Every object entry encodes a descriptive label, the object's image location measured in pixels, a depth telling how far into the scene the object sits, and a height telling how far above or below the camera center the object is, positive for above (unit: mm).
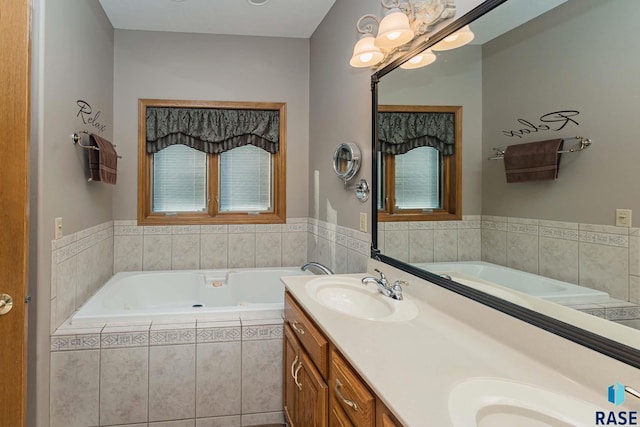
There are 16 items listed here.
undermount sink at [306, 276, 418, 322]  1533 -378
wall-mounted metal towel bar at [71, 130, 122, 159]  2207 +459
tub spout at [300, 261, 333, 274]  2148 -307
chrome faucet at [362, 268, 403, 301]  1606 -319
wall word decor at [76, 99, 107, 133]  2385 +691
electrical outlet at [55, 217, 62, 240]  2000 -71
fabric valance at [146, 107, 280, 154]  3293 +799
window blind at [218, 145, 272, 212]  3520 +347
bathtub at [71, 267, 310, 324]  2990 -623
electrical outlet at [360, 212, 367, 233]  2219 -37
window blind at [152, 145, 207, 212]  3398 +333
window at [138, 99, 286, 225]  3301 +501
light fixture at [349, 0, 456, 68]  1555 +859
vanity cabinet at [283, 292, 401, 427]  978 -581
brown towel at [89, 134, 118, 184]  2422 +365
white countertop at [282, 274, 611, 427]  823 -399
